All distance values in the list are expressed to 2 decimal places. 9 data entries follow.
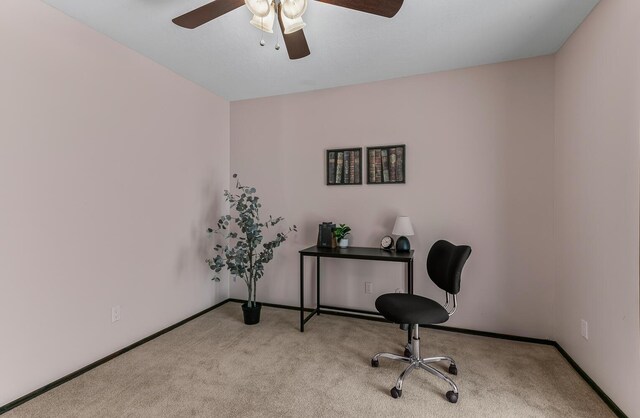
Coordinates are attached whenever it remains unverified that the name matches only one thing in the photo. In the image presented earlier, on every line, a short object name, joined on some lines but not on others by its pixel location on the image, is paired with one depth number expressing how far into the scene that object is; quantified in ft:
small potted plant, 10.07
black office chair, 6.38
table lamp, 9.18
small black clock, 9.70
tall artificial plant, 10.13
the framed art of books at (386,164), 9.98
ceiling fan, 4.85
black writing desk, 8.48
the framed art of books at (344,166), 10.55
